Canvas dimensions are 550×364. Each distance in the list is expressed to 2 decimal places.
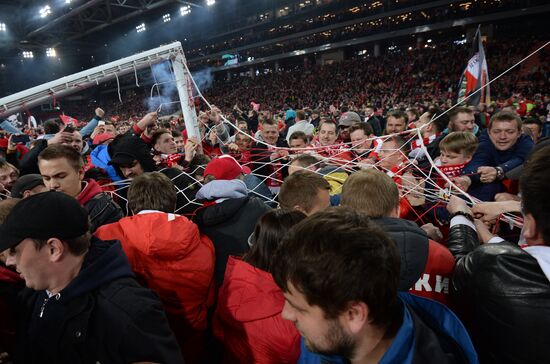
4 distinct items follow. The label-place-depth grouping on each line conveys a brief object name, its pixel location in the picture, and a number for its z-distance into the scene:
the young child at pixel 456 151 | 3.13
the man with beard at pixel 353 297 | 0.97
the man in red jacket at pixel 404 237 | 1.46
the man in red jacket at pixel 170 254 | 1.99
